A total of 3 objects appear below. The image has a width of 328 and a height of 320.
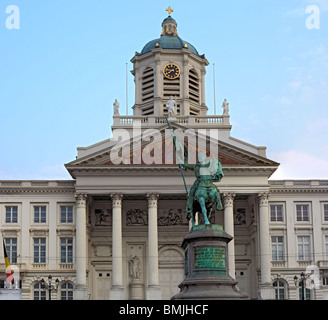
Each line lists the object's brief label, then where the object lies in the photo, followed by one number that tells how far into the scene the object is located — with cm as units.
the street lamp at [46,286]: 6681
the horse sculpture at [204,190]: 3222
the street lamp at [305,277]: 6834
